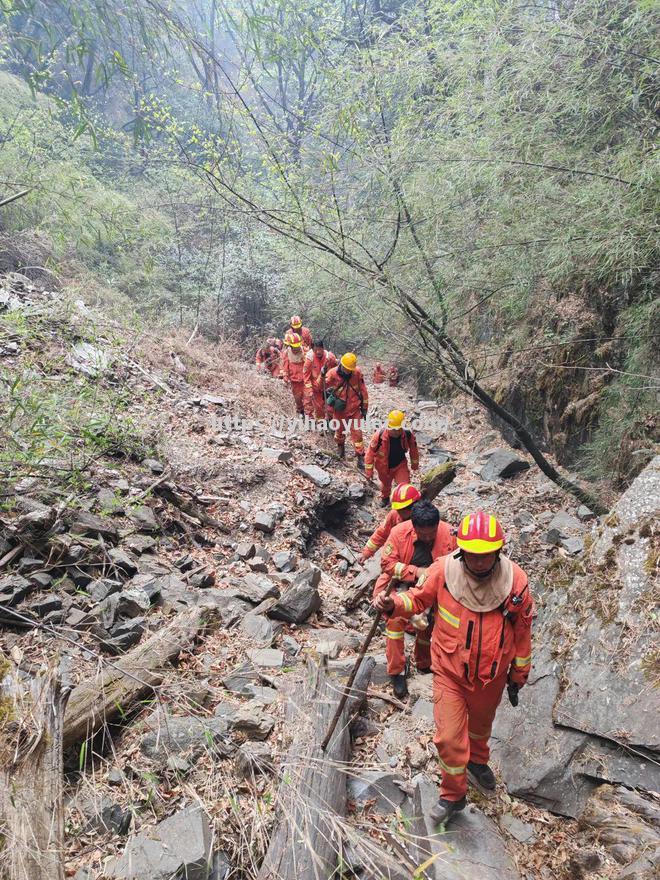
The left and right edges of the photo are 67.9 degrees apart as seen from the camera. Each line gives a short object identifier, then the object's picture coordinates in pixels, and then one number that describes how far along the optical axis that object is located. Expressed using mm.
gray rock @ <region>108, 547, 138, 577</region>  4500
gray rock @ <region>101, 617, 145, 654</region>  3604
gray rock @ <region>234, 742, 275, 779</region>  2738
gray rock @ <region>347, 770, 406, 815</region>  2959
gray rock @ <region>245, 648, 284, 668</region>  3845
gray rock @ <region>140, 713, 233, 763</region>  2910
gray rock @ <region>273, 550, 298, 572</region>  5730
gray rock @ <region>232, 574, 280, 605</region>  4824
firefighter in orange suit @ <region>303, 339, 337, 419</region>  10305
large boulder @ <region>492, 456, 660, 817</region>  2943
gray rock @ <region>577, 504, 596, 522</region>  6721
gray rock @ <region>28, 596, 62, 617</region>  3645
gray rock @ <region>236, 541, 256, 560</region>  5688
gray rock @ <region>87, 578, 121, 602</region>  3993
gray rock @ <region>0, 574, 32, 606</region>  3613
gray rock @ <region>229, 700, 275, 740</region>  3121
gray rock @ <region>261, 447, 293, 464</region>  8090
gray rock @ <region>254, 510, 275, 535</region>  6341
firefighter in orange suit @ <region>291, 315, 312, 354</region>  12023
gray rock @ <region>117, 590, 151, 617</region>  3968
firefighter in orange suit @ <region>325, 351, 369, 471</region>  9031
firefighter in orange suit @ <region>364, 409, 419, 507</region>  7504
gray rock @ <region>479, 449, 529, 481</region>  8703
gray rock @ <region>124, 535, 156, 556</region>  4930
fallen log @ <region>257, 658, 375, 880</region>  2295
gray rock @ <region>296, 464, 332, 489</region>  7840
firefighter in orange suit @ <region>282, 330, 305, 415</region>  11508
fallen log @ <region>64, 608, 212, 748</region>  2869
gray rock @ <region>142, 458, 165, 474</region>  6213
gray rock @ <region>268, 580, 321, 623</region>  4652
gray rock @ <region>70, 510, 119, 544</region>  4566
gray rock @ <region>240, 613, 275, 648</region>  4180
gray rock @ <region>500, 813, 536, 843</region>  2910
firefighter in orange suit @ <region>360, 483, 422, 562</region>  4887
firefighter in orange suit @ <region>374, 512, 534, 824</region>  2902
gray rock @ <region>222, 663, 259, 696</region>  3557
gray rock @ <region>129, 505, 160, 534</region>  5219
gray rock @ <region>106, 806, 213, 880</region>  2215
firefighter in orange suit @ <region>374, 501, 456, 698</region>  4059
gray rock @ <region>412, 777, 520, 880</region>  2533
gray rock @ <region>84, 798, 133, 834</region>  2508
